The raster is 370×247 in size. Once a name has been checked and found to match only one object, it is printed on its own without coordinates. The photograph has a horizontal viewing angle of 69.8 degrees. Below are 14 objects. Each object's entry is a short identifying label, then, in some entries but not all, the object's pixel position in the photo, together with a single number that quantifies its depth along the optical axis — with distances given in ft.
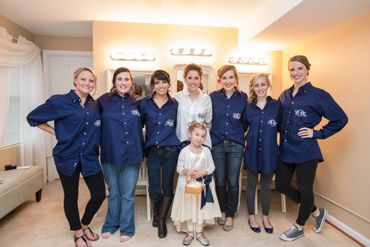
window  10.53
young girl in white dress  7.02
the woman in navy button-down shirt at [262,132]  7.59
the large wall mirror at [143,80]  10.84
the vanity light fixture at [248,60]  11.37
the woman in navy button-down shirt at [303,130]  7.13
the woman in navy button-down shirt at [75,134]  6.57
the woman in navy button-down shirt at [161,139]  7.32
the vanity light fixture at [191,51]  10.90
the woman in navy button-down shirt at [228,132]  7.78
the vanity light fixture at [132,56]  10.63
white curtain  9.87
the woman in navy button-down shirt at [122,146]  7.06
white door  13.05
